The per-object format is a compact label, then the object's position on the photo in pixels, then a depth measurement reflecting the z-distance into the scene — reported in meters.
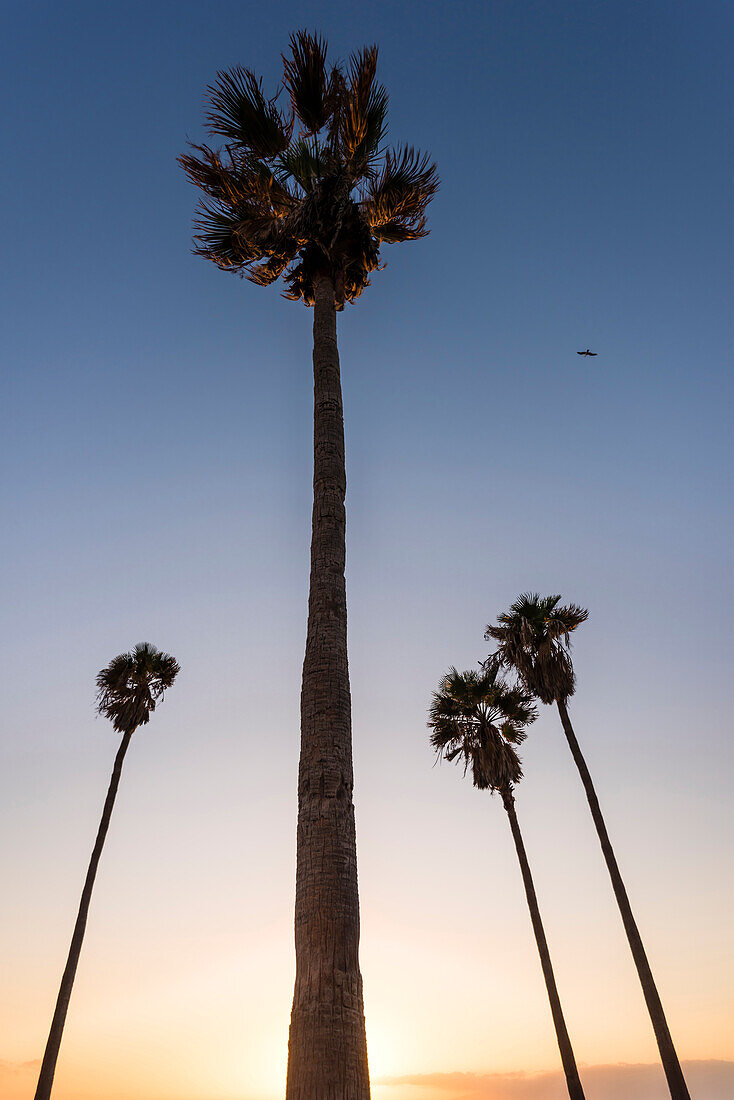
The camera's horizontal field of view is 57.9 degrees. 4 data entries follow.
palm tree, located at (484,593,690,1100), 18.08
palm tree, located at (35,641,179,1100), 20.36
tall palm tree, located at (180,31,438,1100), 4.93
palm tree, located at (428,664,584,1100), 21.67
